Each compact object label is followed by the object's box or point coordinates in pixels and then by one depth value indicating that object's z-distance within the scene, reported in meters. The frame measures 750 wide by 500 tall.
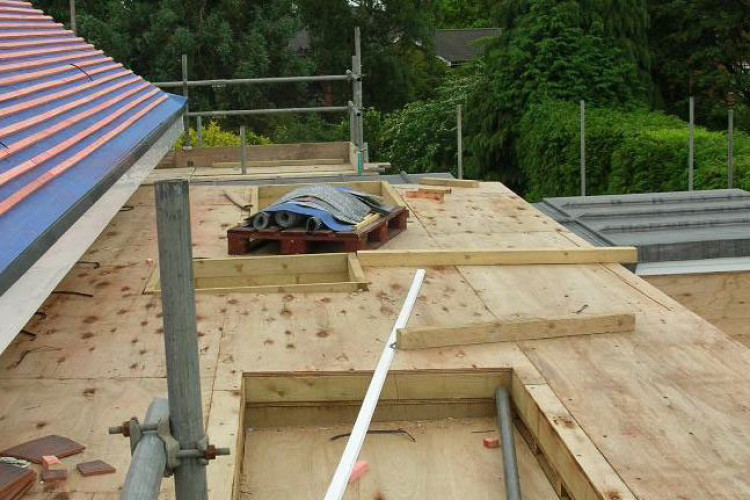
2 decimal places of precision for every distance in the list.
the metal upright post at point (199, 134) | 19.78
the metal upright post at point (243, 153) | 14.60
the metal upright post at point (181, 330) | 2.14
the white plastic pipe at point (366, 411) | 2.79
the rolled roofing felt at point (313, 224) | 7.12
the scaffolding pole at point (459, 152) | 12.95
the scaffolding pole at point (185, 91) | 16.30
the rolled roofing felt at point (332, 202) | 7.34
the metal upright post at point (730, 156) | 12.91
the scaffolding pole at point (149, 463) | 1.92
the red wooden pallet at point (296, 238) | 7.05
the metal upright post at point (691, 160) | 13.59
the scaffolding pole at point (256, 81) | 16.12
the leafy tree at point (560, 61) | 21.69
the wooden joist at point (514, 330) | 4.91
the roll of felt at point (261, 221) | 7.27
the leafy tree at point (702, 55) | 22.08
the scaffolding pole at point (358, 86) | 16.03
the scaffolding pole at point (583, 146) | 15.16
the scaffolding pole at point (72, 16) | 18.27
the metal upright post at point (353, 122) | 16.41
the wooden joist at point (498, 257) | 6.72
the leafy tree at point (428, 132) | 28.58
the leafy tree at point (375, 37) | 40.41
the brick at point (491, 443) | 4.43
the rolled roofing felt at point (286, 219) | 7.29
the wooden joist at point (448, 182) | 10.31
